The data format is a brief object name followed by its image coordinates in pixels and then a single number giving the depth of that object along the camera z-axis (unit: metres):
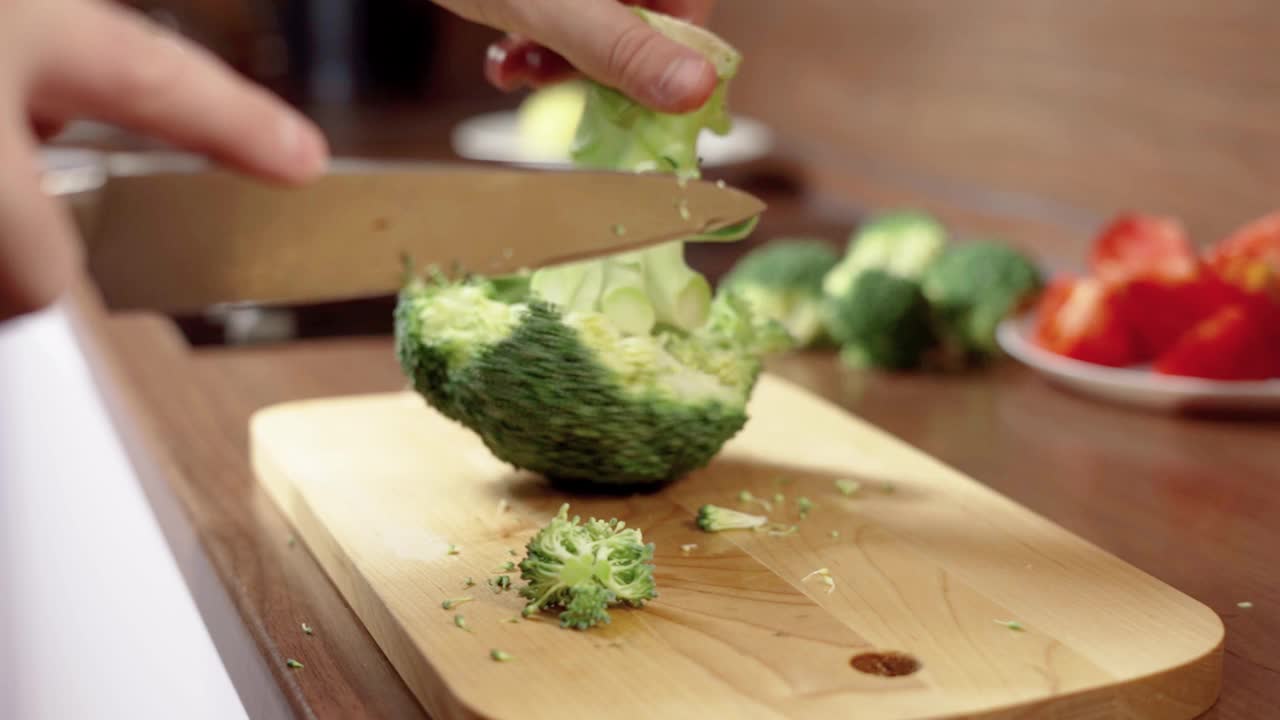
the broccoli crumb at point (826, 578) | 0.94
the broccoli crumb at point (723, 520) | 1.03
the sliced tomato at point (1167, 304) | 1.42
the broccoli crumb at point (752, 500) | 1.09
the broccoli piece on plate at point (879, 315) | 1.53
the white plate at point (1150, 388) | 1.36
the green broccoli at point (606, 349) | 1.04
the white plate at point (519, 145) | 2.45
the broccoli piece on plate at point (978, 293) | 1.55
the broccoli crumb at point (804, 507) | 1.08
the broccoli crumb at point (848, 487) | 1.12
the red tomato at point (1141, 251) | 1.51
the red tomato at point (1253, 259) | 1.47
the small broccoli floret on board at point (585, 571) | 0.87
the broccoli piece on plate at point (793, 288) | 1.61
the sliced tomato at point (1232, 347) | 1.36
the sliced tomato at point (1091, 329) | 1.43
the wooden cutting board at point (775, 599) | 0.80
